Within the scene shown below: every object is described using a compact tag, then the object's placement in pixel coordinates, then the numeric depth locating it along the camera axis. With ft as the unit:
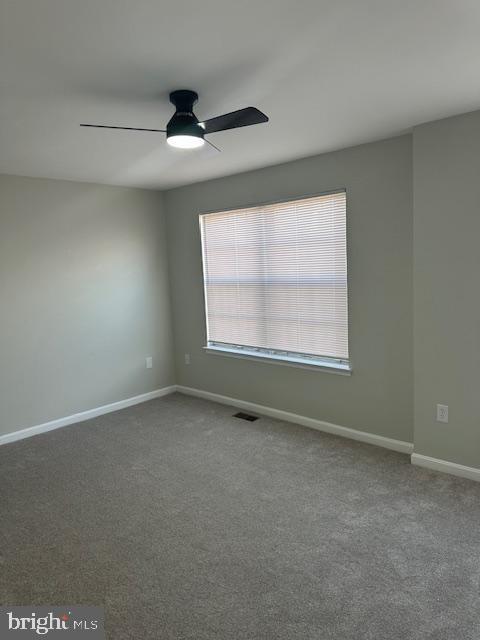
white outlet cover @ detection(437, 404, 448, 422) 9.74
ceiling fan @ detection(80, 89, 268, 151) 7.06
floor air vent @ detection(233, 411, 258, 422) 13.73
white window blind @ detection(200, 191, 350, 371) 11.95
